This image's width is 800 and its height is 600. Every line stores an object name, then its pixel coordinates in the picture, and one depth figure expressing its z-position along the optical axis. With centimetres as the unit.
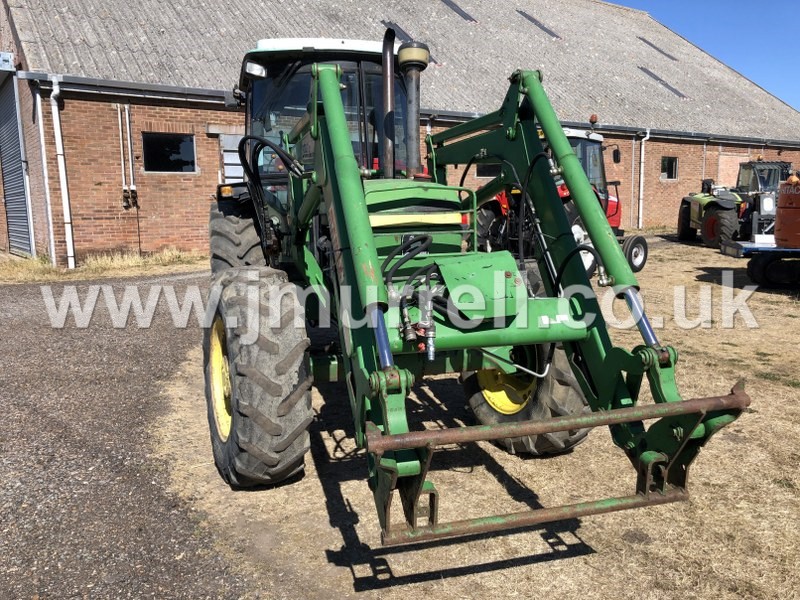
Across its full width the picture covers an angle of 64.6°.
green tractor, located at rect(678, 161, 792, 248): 1397
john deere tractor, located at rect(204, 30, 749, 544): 253
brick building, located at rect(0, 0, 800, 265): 1213
